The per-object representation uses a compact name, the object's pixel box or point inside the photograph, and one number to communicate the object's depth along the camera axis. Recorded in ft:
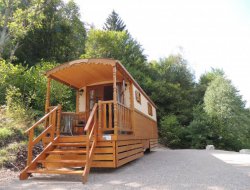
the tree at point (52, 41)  63.26
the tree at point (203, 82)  80.05
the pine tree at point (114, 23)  99.98
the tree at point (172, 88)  65.67
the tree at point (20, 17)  29.91
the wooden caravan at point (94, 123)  18.80
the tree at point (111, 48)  75.51
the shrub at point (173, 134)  57.62
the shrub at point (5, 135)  23.69
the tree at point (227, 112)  57.26
